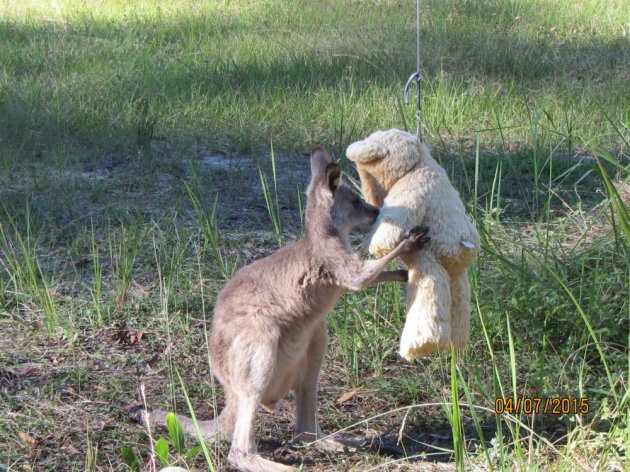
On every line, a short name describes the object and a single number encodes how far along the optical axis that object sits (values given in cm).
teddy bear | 571
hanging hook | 627
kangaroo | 652
